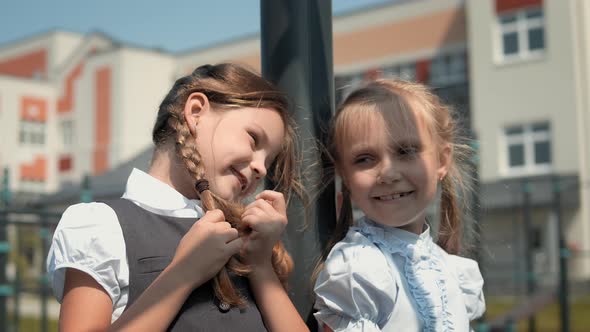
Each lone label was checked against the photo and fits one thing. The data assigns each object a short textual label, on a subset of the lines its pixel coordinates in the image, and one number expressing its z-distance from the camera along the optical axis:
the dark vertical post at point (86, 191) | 5.58
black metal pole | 1.66
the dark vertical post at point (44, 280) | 6.22
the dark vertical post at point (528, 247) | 7.63
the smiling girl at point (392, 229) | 1.55
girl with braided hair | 1.35
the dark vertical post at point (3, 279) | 4.42
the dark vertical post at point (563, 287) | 6.53
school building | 17.94
